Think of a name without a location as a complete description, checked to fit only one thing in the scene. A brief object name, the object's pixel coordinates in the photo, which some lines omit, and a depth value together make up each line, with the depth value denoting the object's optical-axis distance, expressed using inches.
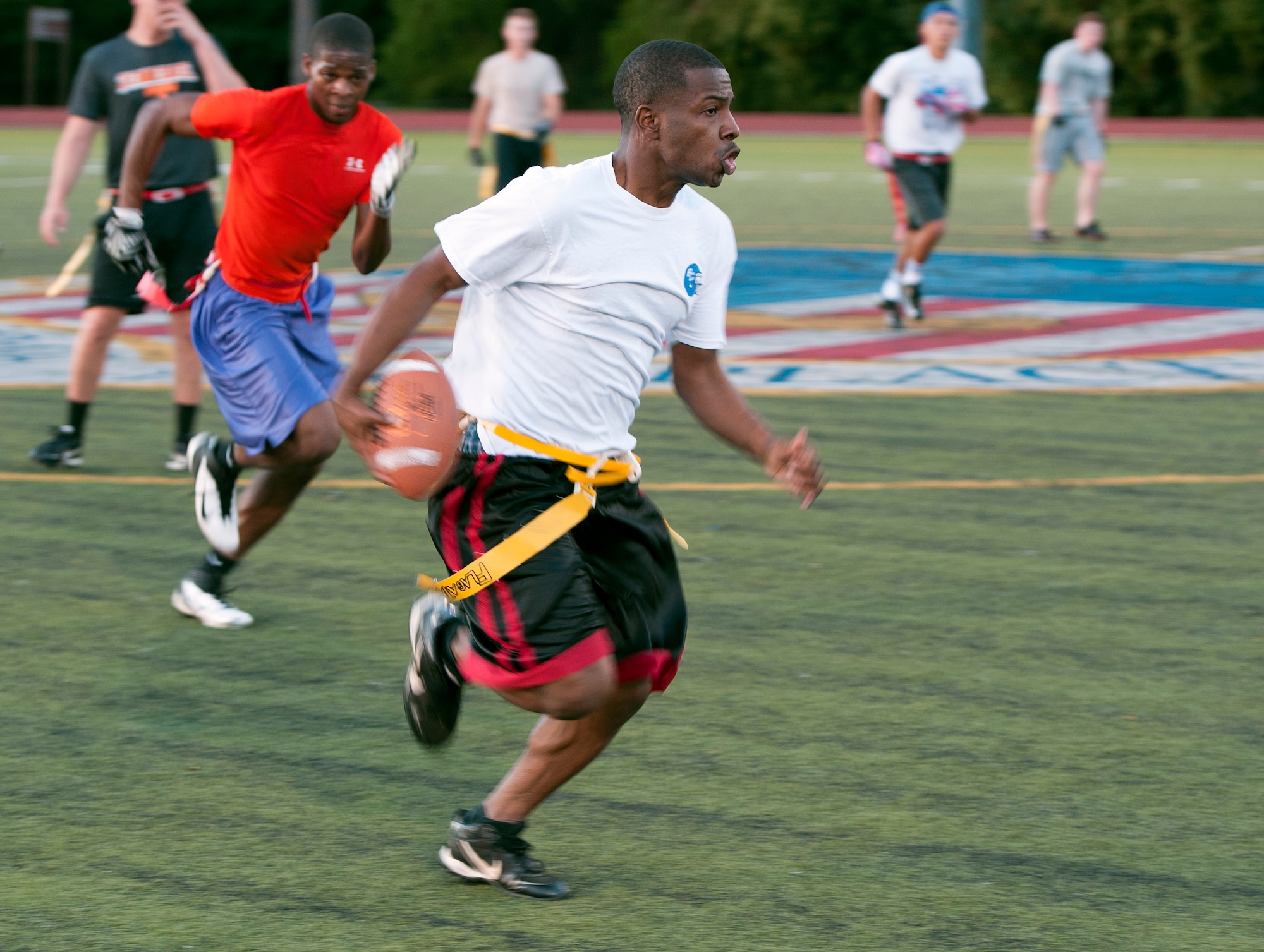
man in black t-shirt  660.7
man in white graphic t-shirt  1050.1
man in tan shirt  1368.1
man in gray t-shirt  1488.7
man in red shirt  479.2
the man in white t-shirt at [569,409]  315.3
